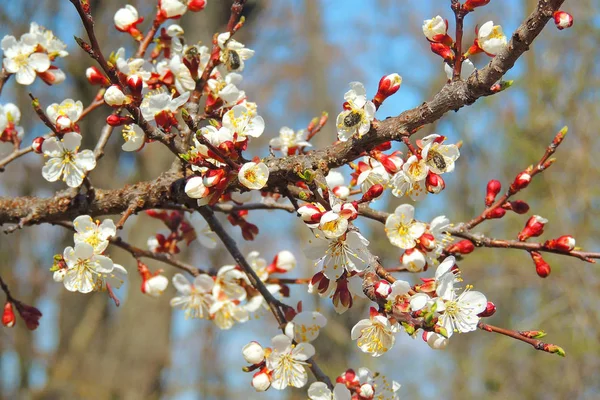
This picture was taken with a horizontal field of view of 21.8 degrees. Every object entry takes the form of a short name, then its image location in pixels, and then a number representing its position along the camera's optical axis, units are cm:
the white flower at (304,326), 90
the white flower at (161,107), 87
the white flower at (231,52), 94
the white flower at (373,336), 83
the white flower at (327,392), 86
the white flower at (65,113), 91
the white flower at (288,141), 96
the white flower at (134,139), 90
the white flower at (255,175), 84
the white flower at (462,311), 82
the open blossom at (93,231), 87
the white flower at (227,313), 96
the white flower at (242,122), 87
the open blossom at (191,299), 98
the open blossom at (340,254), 82
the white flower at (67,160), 91
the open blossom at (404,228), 83
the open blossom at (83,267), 85
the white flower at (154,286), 98
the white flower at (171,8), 97
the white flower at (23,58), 98
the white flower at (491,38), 85
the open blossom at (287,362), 89
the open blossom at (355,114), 85
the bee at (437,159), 84
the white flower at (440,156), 84
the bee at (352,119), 85
